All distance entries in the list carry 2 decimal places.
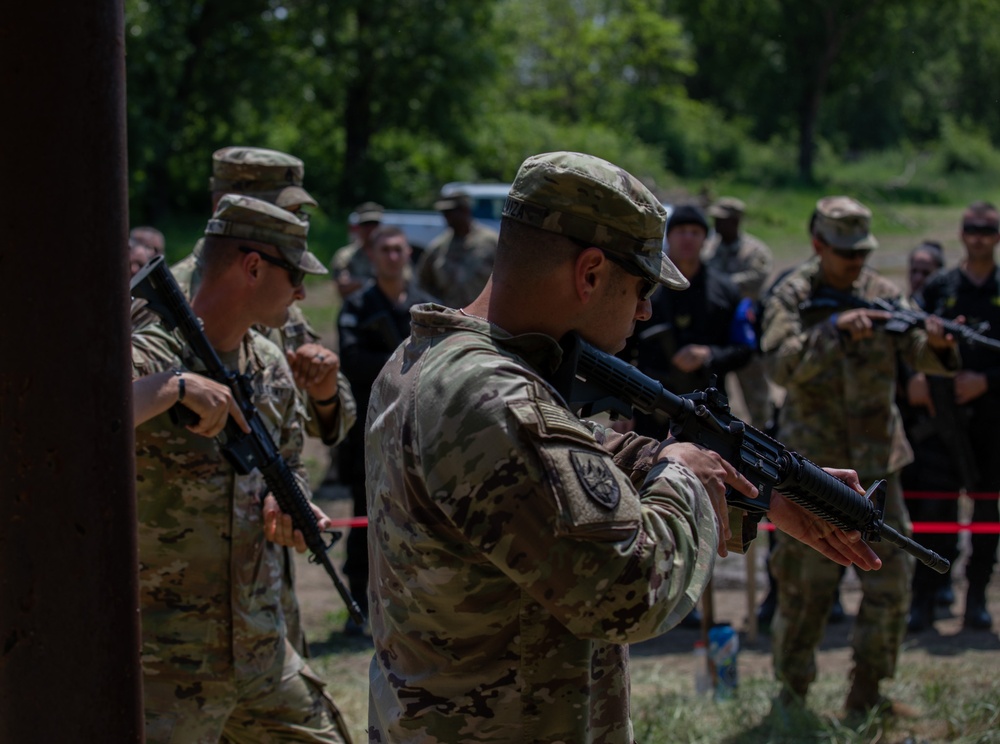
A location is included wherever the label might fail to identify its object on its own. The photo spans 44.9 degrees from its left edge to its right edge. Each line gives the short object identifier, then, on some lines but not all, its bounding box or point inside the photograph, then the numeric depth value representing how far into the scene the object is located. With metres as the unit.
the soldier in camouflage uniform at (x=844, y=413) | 5.53
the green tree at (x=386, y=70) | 24.53
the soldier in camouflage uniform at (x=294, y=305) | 4.39
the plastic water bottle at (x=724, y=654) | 5.82
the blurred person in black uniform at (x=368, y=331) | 7.57
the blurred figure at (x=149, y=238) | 7.12
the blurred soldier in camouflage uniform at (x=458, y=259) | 9.50
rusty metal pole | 1.95
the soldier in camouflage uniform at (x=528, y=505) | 2.07
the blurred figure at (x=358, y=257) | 10.87
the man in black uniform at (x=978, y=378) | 7.14
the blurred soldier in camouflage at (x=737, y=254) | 9.90
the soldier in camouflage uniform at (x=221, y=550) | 3.59
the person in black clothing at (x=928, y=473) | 7.27
